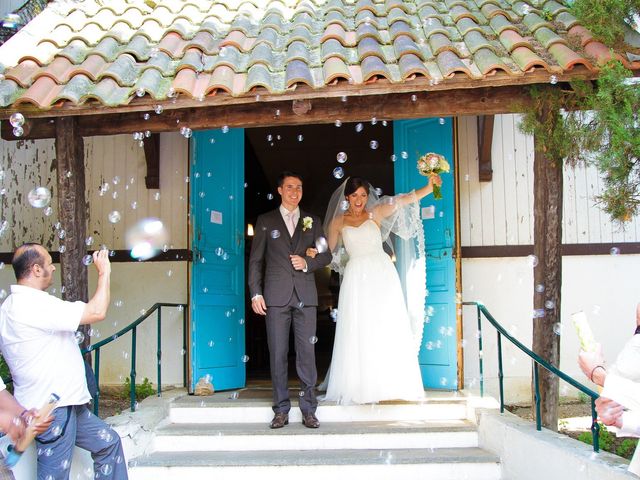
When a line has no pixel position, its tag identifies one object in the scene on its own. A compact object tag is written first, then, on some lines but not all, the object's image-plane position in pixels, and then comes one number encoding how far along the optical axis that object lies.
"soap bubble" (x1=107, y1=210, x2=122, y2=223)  5.44
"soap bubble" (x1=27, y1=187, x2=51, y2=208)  5.03
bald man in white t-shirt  3.77
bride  6.12
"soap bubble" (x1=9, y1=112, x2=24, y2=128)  4.85
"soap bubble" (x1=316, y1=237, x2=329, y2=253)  5.93
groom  5.72
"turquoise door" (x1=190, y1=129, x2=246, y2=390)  7.08
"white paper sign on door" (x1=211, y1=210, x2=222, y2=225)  7.34
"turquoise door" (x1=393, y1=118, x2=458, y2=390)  7.00
